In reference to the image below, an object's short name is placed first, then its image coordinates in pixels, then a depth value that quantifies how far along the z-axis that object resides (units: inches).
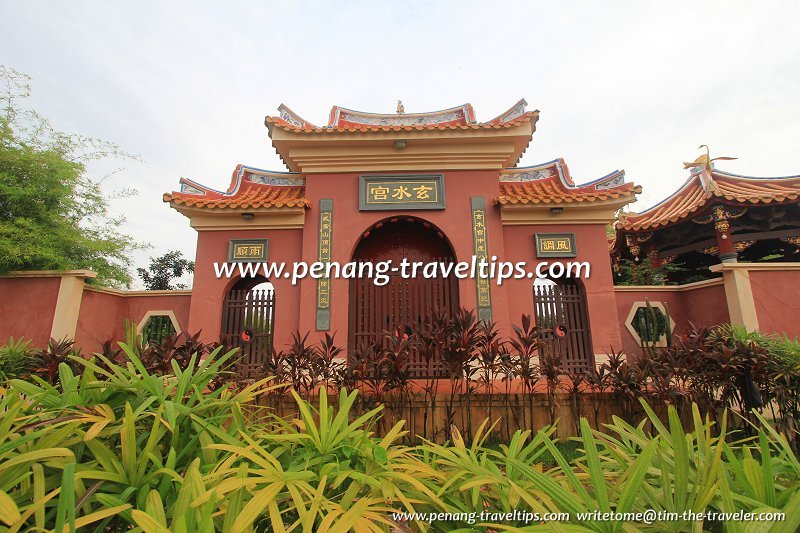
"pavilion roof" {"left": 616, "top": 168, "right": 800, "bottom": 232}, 294.4
